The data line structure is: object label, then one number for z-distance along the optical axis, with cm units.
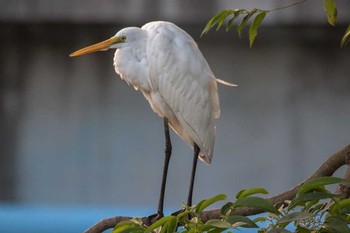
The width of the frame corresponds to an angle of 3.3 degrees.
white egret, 1286
